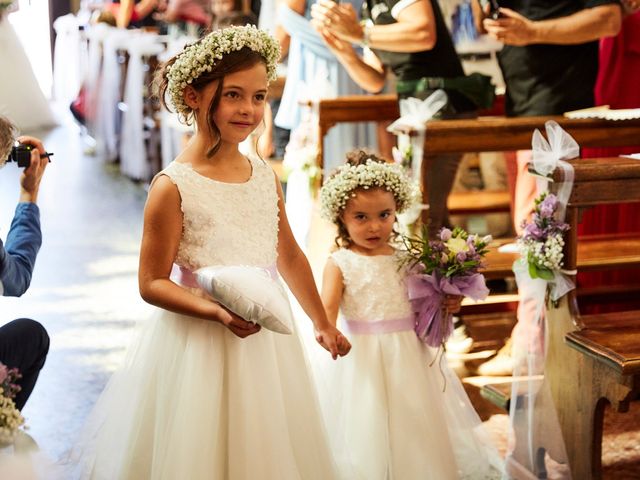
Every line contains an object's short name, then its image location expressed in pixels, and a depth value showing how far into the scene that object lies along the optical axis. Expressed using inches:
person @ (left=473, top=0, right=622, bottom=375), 168.2
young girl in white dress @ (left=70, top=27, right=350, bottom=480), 100.7
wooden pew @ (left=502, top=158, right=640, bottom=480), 123.8
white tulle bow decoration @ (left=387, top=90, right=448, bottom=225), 160.7
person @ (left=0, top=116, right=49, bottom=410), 110.0
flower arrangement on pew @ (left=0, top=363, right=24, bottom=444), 102.0
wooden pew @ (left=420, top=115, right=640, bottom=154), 160.4
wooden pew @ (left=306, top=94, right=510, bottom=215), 191.3
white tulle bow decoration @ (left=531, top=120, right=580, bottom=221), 128.3
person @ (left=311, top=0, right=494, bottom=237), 174.9
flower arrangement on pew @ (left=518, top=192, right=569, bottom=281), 128.4
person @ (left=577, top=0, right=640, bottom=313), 194.4
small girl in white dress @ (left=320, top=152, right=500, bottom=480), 123.0
